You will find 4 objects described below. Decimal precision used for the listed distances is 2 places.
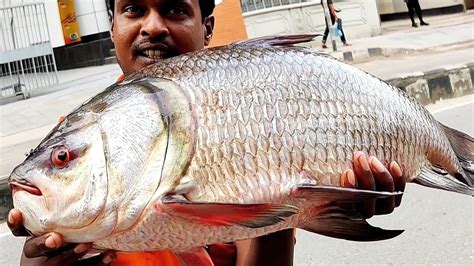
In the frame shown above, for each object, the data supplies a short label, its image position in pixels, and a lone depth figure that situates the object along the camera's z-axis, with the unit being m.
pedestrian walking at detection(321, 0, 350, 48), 12.70
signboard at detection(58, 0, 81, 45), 13.24
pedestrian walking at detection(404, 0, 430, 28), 16.14
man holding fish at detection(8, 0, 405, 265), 1.43
